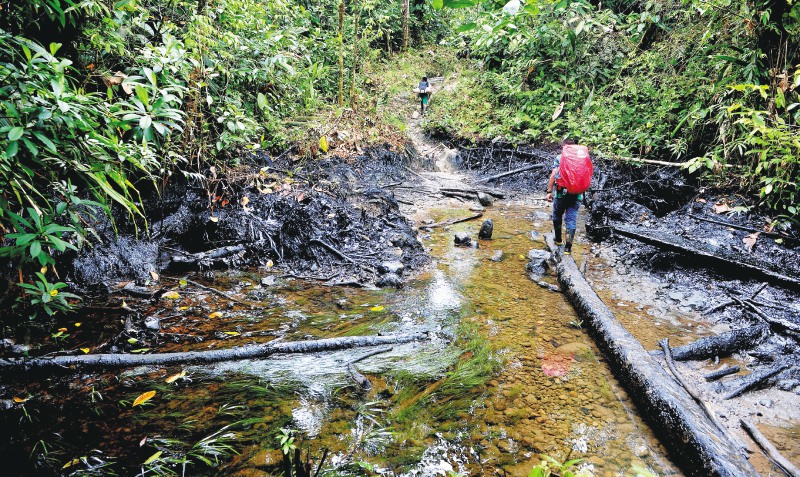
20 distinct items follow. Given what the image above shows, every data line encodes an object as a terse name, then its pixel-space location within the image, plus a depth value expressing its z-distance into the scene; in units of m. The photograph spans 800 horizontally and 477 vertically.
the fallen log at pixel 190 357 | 3.35
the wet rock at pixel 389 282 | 5.79
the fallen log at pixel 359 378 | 3.62
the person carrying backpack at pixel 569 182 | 6.50
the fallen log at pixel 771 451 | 2.76
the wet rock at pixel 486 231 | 8.02
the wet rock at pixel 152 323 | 4.14
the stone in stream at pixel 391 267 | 6.14
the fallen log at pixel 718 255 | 4.95
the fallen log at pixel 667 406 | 2.67
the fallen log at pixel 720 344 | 4.12
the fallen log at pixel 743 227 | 5.93
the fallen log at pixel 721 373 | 3.81
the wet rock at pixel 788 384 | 3.63
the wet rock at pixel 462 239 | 7.57
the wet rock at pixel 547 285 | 5.85
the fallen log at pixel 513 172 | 12.74
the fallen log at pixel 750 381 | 3.58
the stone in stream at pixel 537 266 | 6.33
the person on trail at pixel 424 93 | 16.81
